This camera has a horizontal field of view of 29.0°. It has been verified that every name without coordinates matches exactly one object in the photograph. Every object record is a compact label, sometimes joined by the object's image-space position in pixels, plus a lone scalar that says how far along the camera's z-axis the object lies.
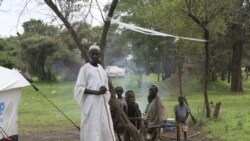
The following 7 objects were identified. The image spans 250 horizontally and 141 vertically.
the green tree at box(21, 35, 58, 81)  39.38
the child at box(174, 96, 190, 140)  9.80
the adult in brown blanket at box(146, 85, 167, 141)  8.89
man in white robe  6.50
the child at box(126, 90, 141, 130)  8.67
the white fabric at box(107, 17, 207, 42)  8.47
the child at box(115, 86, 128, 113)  8.74
